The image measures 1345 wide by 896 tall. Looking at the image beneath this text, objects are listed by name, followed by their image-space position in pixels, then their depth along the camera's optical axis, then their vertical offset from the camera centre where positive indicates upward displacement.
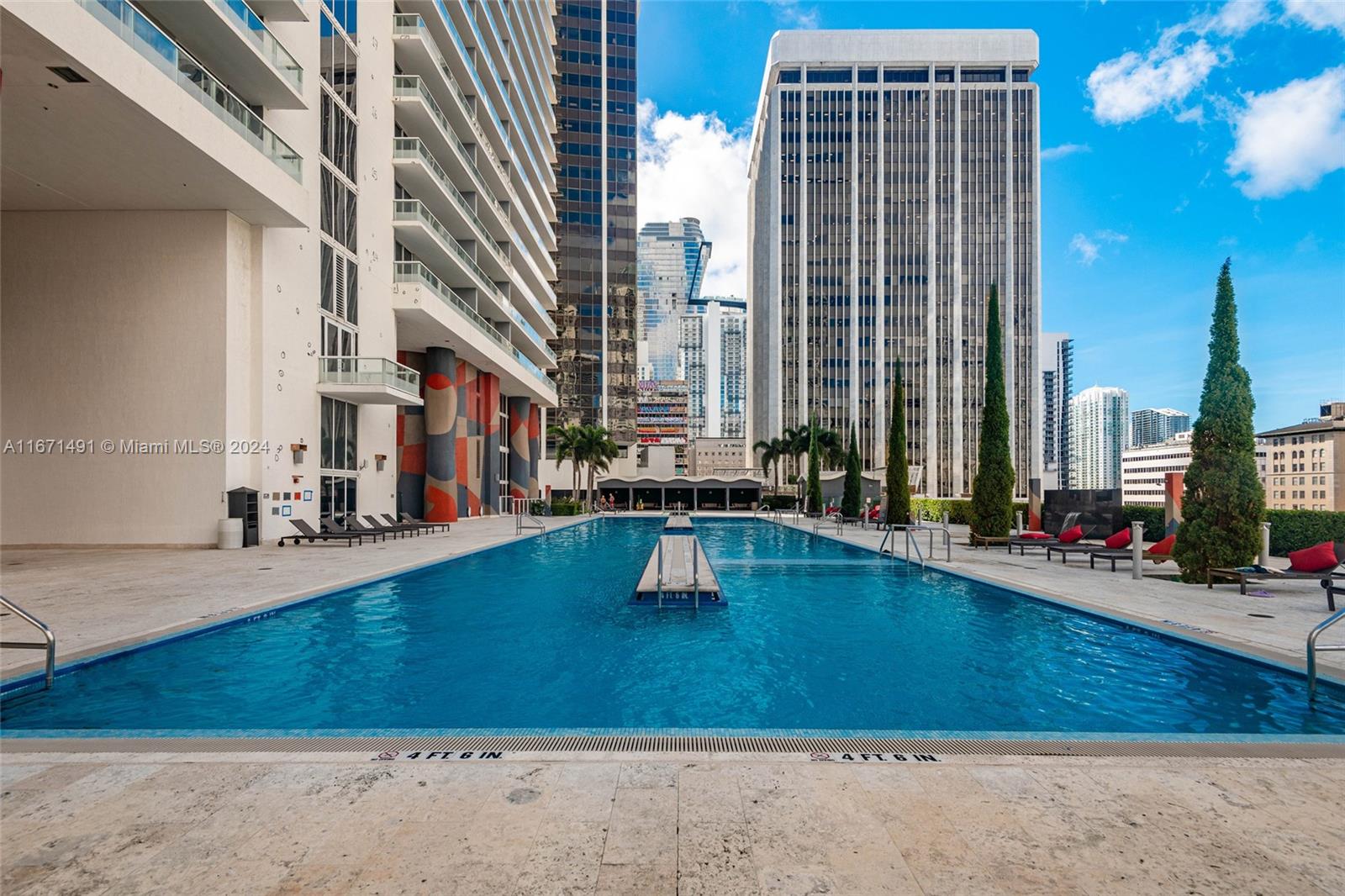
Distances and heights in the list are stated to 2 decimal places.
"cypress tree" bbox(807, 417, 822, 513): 38.50 -1.20
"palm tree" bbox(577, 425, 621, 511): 43.72 +0.41
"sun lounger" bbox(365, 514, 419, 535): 22.29 -2.57
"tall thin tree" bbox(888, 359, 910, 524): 25.39 -0.68
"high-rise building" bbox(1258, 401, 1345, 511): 64.88 -1.25
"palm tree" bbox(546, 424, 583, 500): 43.62 +0.81
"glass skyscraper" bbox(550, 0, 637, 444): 64.62 +23.31
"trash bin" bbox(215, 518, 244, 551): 16.44 -2.04
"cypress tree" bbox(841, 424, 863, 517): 32.81 -1.78
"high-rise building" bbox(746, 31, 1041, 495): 79.06 +28.07
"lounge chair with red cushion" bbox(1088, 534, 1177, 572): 13.30 -2.12
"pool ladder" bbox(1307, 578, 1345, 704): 4.88 -1.57
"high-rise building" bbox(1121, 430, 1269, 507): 148.81 -2.98
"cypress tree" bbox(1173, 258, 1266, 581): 11.41 -0.36
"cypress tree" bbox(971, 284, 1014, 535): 18.94 -0.49
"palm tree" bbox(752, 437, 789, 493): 56.66 +0.36
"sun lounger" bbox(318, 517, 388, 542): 19.56 -2.35
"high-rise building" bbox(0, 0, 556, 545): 12.88 +5.80
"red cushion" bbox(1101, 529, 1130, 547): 14.97 -2.06
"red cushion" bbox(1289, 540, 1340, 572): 10.00 -1.69
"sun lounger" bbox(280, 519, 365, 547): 18.36 -2.34
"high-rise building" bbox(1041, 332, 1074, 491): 183.00 +17.31
